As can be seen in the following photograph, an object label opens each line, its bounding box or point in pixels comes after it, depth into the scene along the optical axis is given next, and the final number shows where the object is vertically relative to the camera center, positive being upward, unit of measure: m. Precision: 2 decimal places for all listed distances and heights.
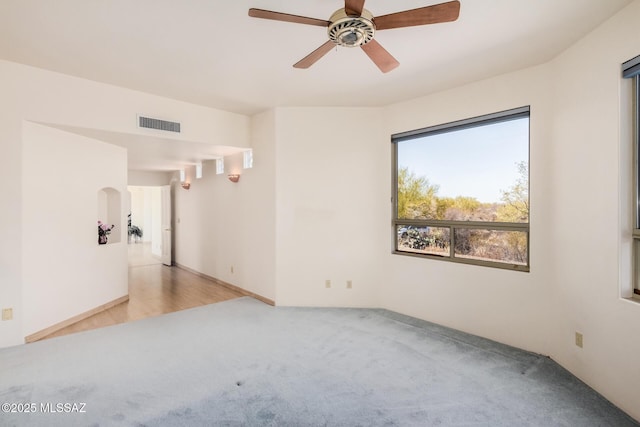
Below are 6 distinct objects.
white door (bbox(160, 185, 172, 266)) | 7.65 -0.29
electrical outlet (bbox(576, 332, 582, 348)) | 2.63 -1.08
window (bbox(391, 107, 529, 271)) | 3.27 +0.25
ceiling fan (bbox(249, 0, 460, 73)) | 1.80 +1.16
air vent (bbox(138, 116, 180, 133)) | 3.86 +1.12
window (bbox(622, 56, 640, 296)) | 2.24 +0.30
